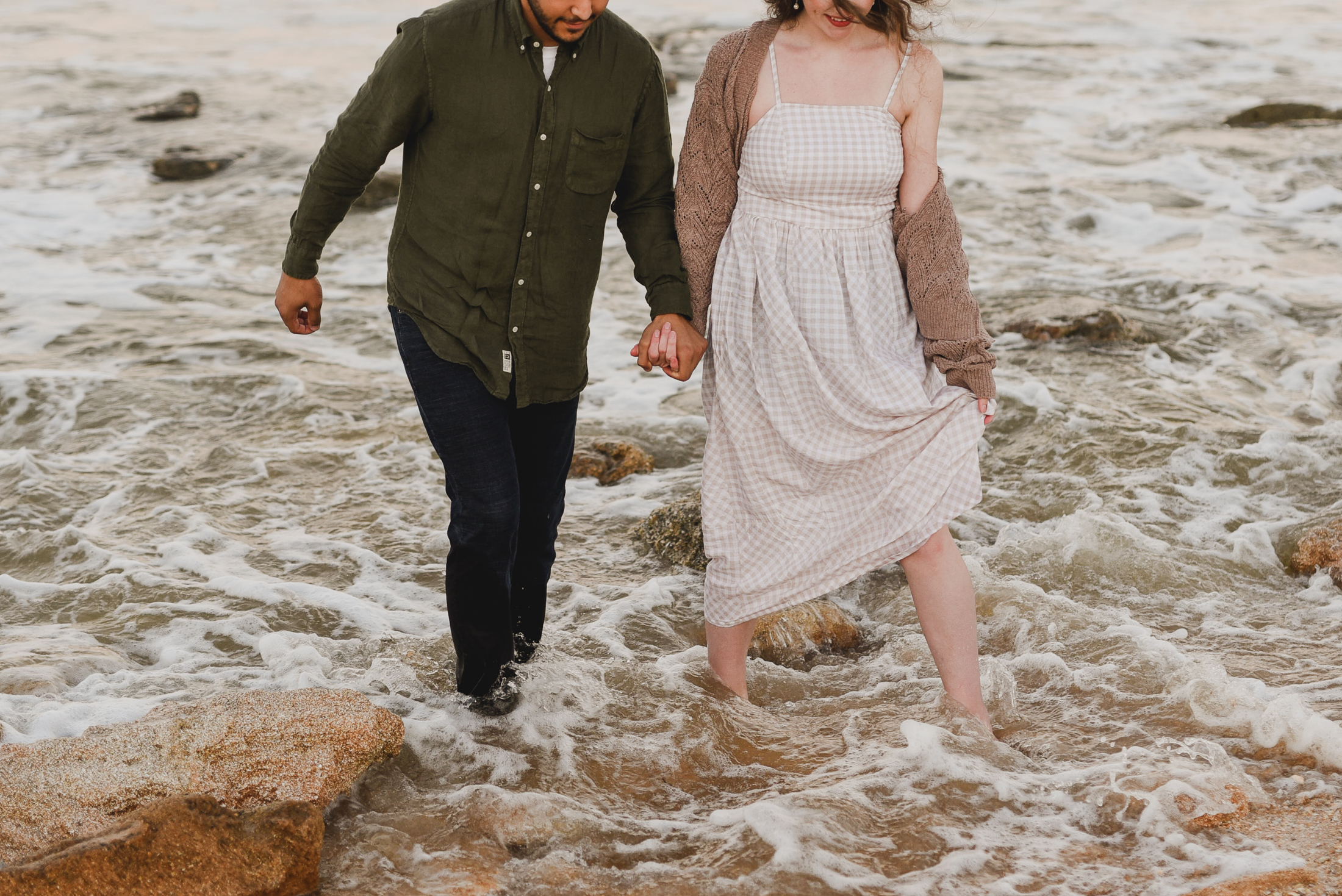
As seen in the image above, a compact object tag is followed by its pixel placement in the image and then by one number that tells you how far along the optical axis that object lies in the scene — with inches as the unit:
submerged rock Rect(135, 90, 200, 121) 528.1
